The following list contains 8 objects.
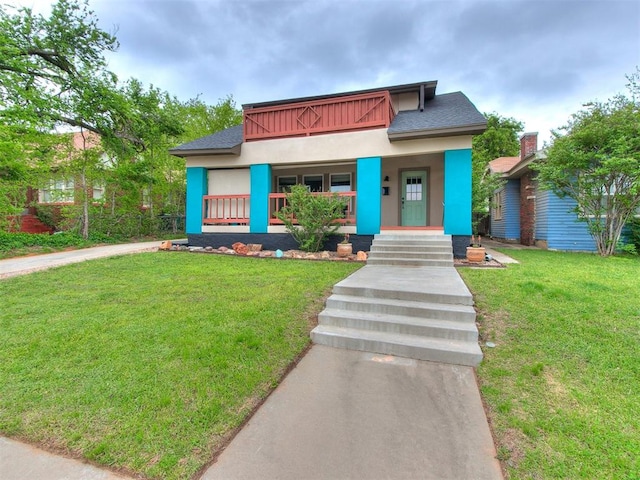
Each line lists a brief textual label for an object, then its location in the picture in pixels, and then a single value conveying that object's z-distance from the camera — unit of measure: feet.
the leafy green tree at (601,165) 26.73
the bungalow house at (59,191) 37.55
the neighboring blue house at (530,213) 34.58
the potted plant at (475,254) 23.59
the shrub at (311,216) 26.91
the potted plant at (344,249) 26.84
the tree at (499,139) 88.61
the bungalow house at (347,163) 26.91
